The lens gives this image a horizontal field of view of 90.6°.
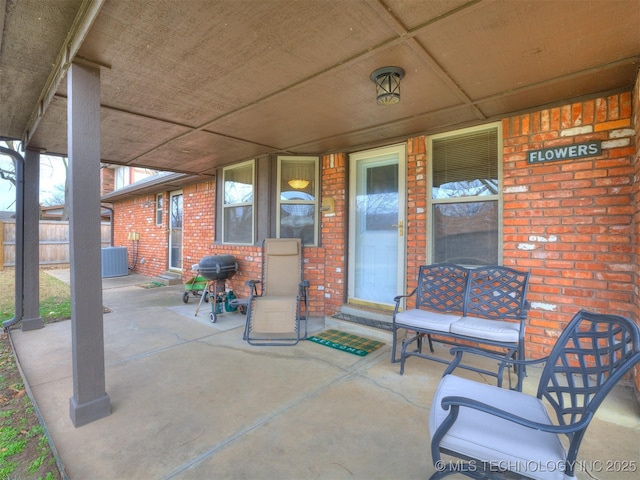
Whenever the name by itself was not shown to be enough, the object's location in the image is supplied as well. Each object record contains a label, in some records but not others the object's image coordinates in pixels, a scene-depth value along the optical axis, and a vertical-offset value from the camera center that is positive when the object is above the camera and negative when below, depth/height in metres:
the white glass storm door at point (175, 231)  8.05 +0.18
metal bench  2.50 -0.66
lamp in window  4.71 +0.83
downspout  3.97 +0.08
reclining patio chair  3.62 -0.74
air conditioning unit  8.89 -0.68
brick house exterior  2.52 +0.24
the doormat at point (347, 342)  3.33 -1.17
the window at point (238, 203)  5.14 +0.60
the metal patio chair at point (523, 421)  1.13 -0.78
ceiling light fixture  2.34 +1.17
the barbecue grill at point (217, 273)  4.66 -0.53
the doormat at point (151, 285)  7.37 -1.11
